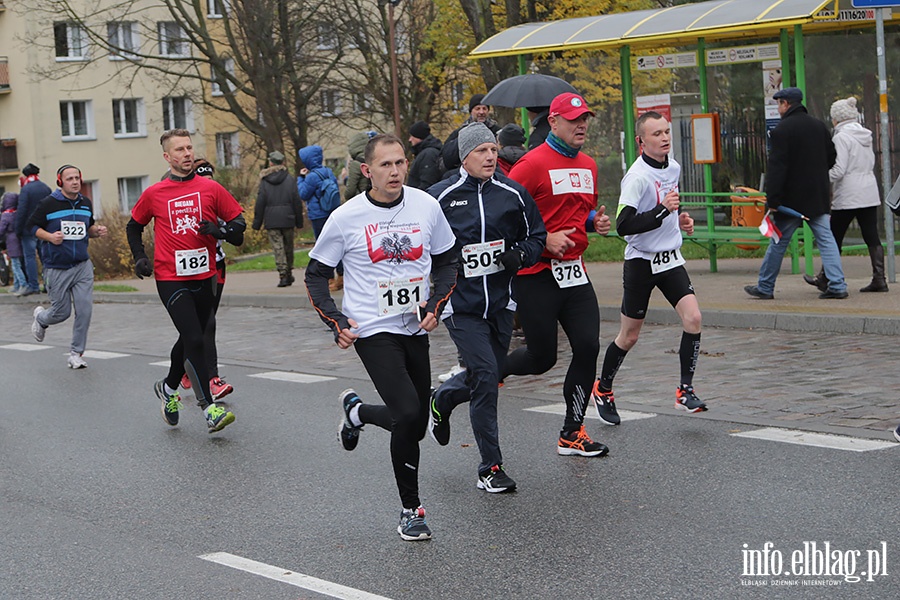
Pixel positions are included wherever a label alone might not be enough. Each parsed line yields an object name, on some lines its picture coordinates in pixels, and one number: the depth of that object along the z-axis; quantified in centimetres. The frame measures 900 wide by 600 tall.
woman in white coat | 1382
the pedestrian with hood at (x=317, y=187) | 1812
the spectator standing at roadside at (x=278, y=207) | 1995
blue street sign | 1284
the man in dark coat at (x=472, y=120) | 1156
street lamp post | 3064
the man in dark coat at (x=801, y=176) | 1331
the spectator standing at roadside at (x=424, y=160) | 1426
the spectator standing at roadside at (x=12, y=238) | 2381
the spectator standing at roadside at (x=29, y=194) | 1837
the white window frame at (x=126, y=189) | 5841
